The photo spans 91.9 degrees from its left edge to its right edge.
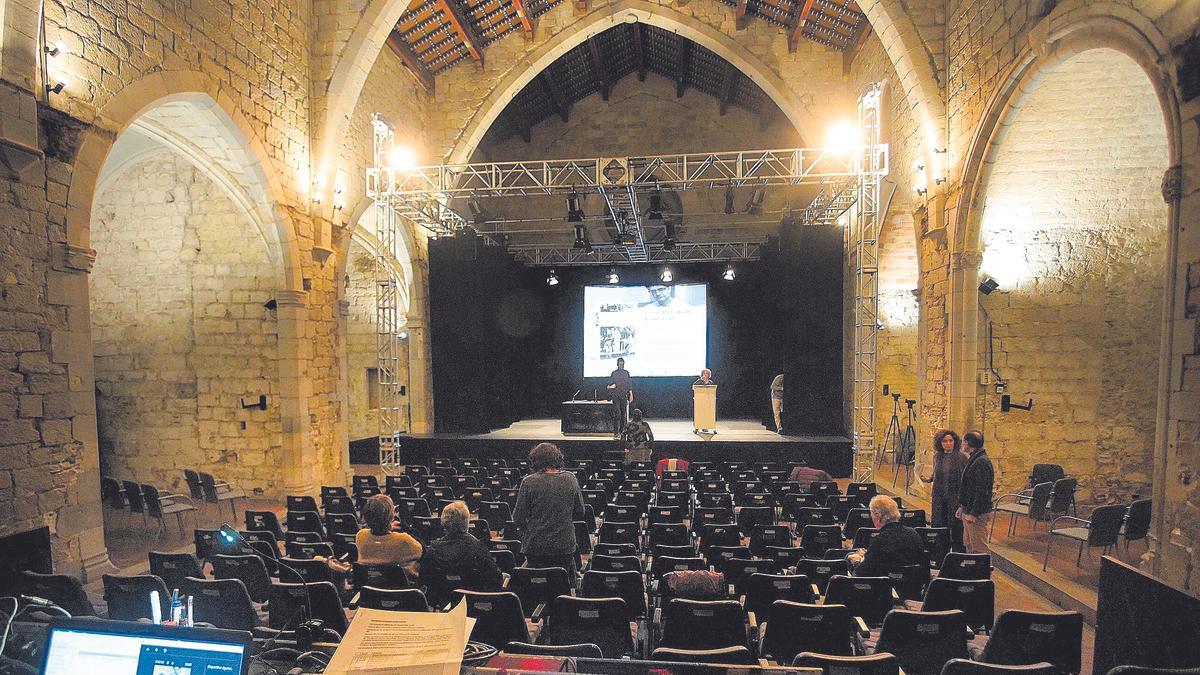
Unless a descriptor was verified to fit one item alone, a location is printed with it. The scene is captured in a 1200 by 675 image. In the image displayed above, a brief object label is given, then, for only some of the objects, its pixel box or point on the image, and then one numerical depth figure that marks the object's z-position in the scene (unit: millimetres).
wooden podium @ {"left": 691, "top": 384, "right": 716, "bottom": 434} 11953
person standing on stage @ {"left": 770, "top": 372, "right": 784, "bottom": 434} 12781
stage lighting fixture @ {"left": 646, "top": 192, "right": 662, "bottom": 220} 10664
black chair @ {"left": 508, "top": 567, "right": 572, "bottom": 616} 3594
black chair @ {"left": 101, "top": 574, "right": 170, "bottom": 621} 3252
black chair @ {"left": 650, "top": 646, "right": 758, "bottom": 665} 2176
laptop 1324
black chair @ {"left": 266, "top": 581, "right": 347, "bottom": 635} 3299
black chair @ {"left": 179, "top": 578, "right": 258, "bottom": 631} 3314
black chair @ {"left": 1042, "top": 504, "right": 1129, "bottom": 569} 5227
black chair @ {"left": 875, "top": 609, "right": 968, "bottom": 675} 2777
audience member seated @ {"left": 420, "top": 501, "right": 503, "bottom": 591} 3551
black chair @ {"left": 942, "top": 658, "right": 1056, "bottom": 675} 2049
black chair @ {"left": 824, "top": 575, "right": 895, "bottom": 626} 3432
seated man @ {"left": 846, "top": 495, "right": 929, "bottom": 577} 3848
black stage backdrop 11961
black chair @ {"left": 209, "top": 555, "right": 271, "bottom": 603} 3811
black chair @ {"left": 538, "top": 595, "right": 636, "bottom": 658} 3029
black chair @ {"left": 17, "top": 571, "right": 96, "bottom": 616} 2680
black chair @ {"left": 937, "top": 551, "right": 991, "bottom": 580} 3967
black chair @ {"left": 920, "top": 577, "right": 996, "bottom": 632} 3383
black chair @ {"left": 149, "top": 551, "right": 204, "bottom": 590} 3818
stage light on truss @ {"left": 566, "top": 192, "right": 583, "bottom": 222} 10730
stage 10781
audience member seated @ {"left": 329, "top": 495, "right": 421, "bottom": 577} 3799
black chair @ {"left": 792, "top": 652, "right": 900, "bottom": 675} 1998
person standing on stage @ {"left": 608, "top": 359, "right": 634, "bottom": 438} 12055
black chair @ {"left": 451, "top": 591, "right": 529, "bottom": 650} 2959
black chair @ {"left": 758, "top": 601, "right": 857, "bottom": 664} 2863
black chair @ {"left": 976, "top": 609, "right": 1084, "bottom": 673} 2801
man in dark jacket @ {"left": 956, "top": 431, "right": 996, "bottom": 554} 5109
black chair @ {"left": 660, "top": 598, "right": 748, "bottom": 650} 2889
